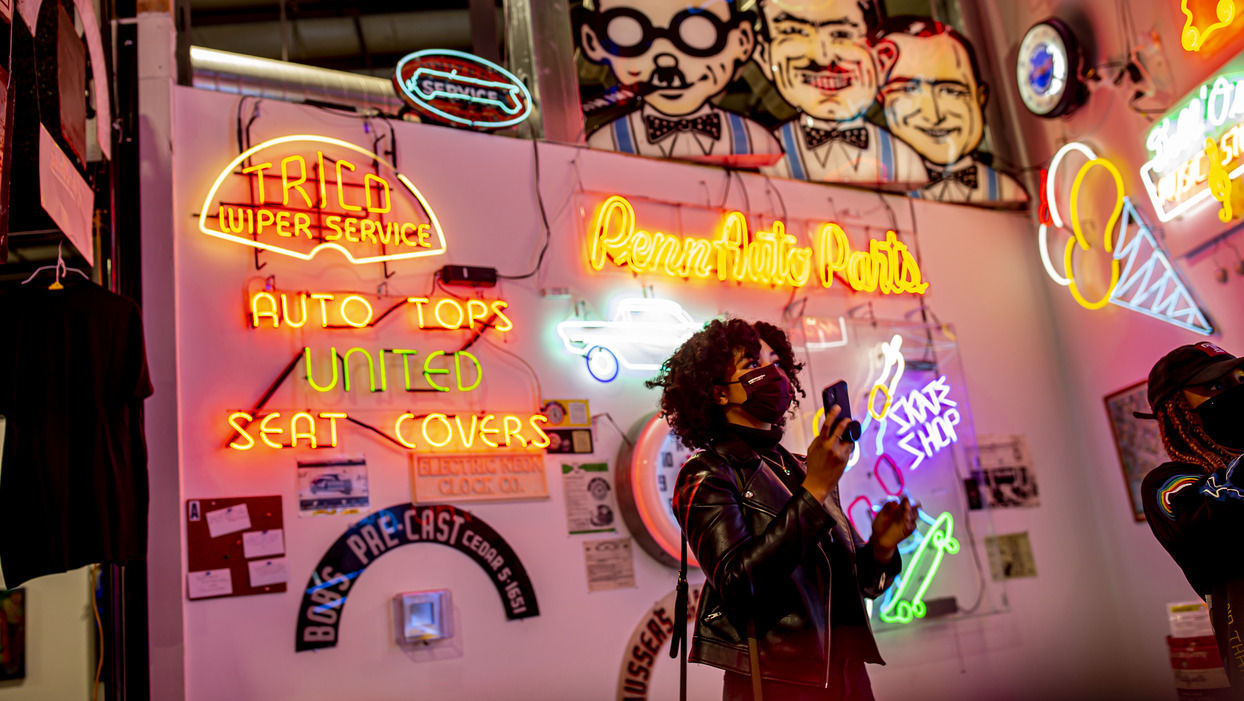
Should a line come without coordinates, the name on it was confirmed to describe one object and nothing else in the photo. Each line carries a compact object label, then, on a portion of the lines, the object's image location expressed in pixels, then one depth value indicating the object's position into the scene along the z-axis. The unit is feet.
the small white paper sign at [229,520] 13.17
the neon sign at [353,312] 14.24
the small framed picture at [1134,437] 18.85
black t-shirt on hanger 10.10
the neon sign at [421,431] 13.71
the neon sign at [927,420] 18.74
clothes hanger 11.38
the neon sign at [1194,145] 16.43
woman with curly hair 7.73
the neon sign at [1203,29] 16.87
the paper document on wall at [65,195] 9.51
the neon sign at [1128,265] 18.20
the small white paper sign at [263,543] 13.30
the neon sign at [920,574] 17.61
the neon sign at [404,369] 14.44
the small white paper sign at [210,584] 12.84
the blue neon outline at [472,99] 16.30
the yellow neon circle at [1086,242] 19.44
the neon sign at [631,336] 16.57
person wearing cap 8.84
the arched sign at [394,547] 13.41
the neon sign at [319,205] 14.55
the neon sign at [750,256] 17.48
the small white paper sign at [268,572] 13.23
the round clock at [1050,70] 20.08
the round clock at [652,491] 15.66
